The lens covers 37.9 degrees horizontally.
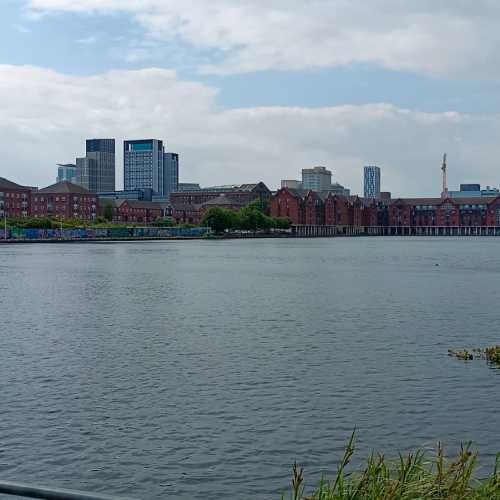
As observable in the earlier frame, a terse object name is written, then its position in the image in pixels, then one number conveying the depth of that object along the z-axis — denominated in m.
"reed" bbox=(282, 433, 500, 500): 9.09
